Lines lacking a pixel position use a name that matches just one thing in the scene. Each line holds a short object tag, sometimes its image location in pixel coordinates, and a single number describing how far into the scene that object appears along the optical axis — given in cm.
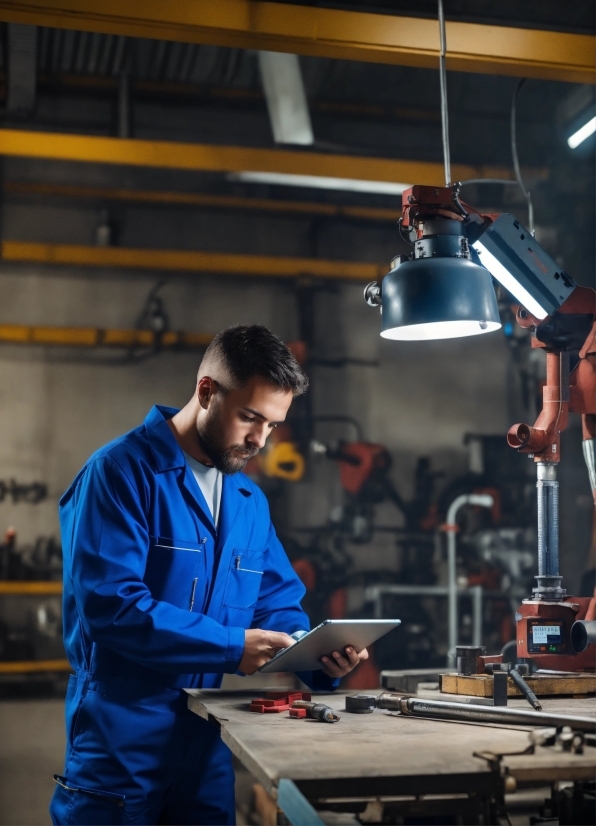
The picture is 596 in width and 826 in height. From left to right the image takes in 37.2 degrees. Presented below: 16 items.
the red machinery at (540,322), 180
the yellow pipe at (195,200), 434
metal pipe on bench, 138
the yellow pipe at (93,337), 425
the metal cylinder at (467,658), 184
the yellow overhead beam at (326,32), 245
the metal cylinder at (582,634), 183
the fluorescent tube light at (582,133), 312
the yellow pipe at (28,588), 406
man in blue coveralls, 170
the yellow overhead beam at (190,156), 360
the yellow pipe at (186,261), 423
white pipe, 435
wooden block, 174
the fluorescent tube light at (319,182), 385
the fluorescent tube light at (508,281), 192
